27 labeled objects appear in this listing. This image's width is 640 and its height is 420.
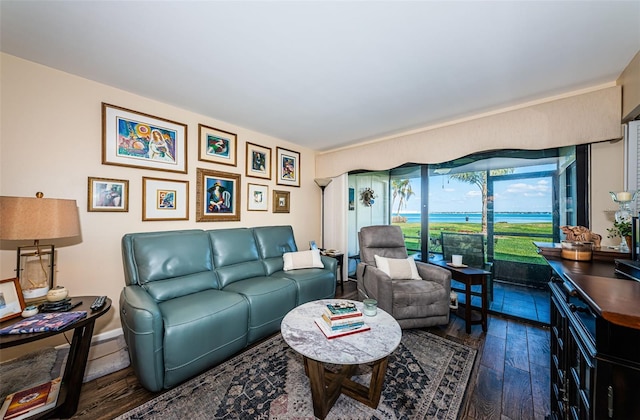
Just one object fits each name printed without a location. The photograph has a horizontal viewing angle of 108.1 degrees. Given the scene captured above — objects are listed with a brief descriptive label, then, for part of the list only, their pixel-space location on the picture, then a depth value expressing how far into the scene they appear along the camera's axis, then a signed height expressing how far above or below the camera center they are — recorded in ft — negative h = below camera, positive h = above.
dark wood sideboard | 2.18 -1.50
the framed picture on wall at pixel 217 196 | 9.39 +0.56
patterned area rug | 4.74 -4.14
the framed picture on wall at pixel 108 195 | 6.95 +0.47
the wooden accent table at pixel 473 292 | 7.88 -2.81
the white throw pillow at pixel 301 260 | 9.99 -2.21
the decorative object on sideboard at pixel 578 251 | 4.91 -0.89
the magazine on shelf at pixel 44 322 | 4.07 -2.12
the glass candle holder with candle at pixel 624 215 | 5.07 -0.12
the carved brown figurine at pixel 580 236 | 5.34 -0.61
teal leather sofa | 5.28 -2.57
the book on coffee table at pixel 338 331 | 4.92 -2.64
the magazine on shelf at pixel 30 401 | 4.24 -3.70
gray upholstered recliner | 7.65 -2.89
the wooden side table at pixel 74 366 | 4.53 -3.28
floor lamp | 13.41 +1.65
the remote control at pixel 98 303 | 5.13 -2.15
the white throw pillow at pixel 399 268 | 8.89 -2.27
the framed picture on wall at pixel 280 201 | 12.19 +0.45
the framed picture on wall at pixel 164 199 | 8.02 +0.37
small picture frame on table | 4.52 -1.81
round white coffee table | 4.33 -2.70
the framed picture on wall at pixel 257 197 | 11.10 +0.61
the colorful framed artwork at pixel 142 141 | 7.23 +2.35
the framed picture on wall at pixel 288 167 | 12.37 +2.32
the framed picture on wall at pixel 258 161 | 11.02 +2.38
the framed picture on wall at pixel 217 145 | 9.38 +2.72
